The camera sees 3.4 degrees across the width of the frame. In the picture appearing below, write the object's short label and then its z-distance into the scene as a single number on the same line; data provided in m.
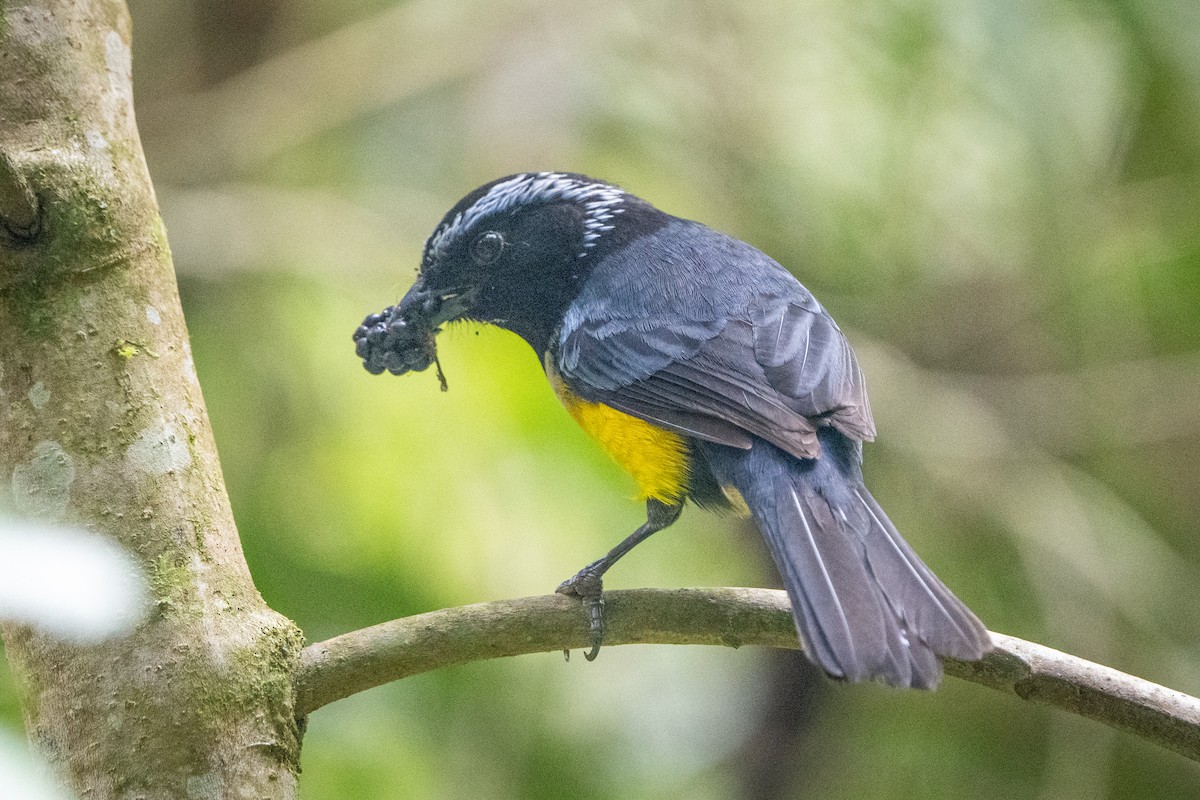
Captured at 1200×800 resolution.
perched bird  4.48
